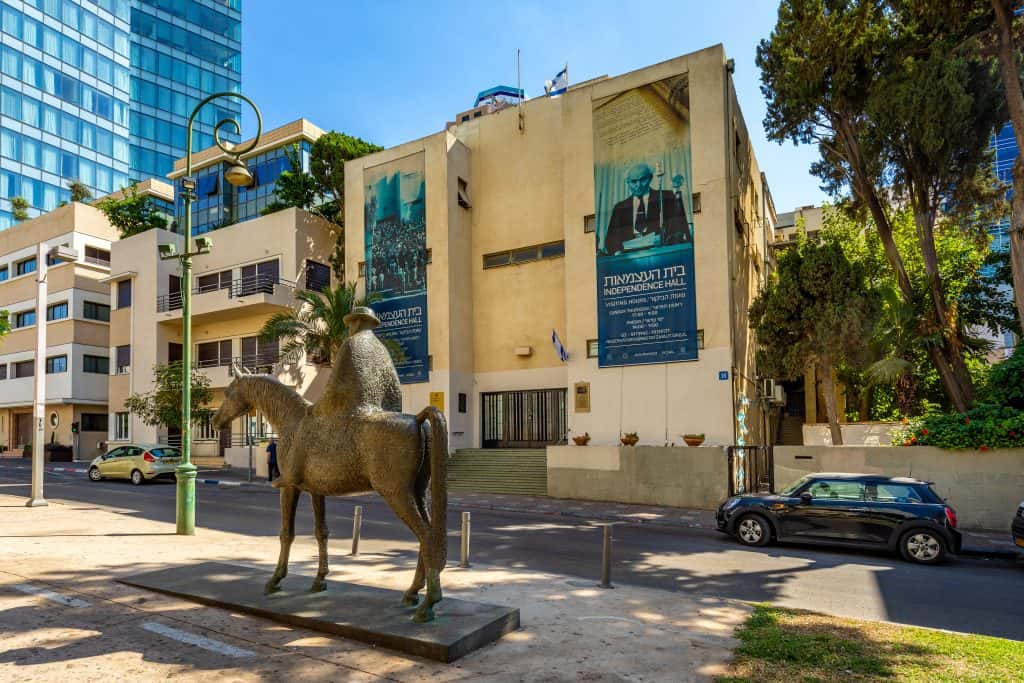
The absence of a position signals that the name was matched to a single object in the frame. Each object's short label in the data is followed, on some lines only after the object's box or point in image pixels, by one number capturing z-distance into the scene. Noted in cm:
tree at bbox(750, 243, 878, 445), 1758
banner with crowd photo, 2606
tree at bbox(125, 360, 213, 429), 2875
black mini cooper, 1091
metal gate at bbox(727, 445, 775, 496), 1744
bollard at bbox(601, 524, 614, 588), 824
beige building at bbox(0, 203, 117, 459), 3803
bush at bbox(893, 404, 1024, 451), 1458
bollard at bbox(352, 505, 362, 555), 1027
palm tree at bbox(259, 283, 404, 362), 2541
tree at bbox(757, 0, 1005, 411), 1692
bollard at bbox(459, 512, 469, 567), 934
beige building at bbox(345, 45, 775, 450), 2083
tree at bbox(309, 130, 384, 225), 3275
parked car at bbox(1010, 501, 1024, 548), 1052
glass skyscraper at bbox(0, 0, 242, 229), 5547
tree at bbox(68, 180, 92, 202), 5054
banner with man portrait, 2112
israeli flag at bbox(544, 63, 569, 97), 2796
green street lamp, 1172
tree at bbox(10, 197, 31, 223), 5012
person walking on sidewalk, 2419
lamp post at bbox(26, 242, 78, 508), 1512
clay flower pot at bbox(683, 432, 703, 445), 1917
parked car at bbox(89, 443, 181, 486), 2380
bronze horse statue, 610
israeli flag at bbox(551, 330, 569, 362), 2295
